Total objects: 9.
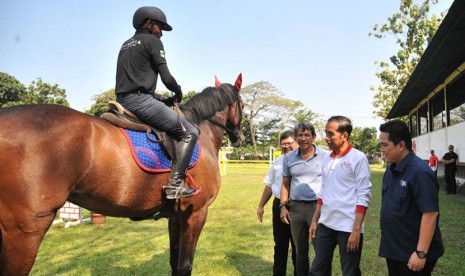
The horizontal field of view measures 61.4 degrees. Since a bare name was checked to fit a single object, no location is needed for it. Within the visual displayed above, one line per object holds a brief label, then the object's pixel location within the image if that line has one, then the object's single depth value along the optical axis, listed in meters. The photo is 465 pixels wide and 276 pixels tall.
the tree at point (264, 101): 77.81
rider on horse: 3.88
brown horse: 2.95
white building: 10.12
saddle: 3.81
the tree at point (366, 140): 70.31
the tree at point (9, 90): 51.31
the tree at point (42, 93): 49.72
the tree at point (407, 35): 29.73
